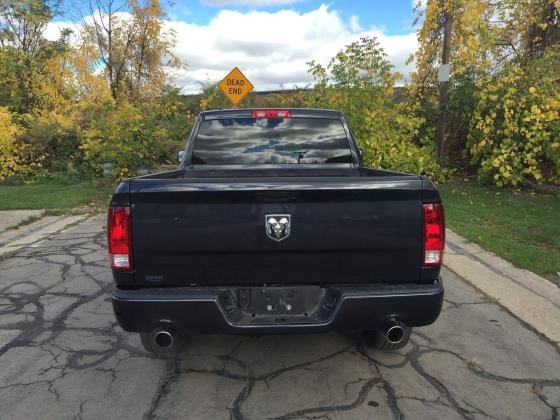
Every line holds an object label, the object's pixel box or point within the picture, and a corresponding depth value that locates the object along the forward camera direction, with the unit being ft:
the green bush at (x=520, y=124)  32.68
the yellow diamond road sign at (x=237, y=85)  39.22
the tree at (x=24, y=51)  63.31
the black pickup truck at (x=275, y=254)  8.80
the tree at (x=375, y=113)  37.24
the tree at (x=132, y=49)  66.64
